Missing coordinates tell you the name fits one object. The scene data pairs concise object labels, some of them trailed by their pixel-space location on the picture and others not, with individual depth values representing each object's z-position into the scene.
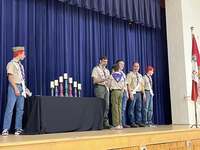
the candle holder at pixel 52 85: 5.80
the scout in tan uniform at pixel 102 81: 6.52
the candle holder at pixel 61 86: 5.92
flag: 7.78
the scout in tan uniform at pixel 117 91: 6.53
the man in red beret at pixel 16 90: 5.18
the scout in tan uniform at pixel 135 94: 7.31
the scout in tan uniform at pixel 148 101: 7.65
